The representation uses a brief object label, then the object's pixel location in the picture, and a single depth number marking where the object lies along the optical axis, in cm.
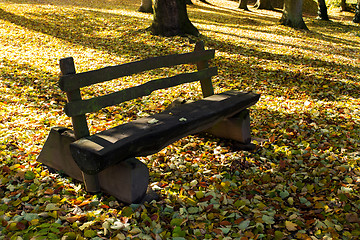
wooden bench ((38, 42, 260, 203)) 307
